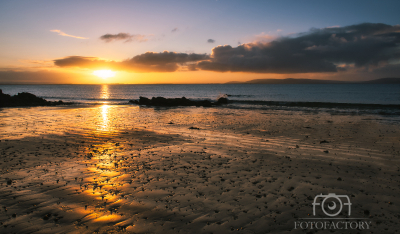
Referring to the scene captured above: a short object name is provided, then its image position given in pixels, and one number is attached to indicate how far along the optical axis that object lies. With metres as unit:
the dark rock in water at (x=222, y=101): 48.07
